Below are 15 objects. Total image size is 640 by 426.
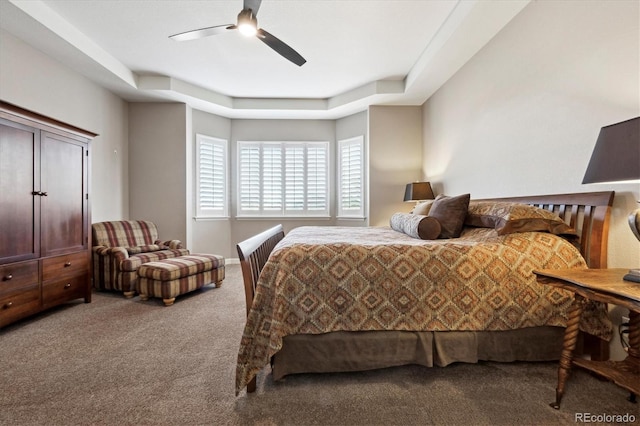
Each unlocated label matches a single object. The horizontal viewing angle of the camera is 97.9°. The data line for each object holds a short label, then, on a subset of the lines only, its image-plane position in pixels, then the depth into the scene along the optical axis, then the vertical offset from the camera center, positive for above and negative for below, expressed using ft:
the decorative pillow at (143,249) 12.07 -1.84
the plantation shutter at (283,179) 17.38 +1.88
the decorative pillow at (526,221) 5.92 -0.21
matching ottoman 9.95 -2.60
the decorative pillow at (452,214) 7.32 -0.10
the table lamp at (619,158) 3.67 +0.76
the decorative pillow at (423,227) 7.14 -0.46
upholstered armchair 10.85 -1.90
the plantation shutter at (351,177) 16.25 +1.93
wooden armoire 7.47 -0.22
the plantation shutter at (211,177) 15.93 +1.81
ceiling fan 7.03 +4.85
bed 5.20 -1.76
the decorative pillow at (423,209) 9.22 +0.04
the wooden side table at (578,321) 3.97 -1.81
